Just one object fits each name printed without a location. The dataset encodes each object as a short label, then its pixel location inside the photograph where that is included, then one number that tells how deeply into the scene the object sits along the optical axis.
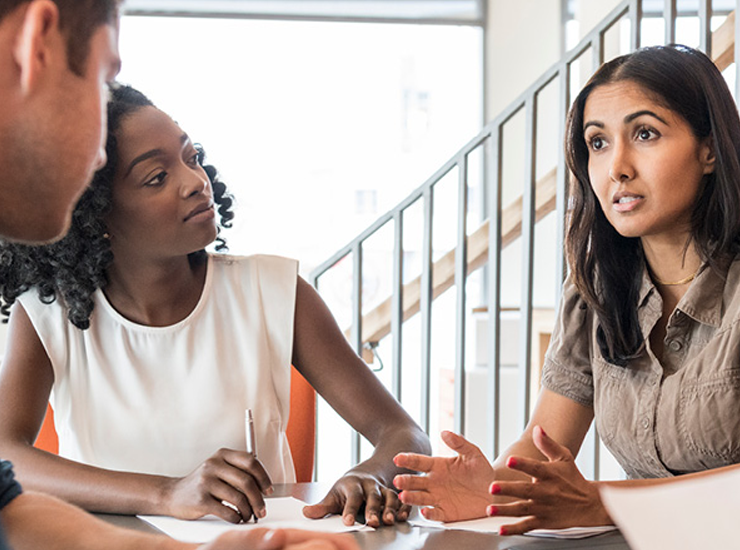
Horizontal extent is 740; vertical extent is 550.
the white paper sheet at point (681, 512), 0.67
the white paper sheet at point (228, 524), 1.11
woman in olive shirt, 1.34
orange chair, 1.74
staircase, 2.30
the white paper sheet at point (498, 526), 1.07
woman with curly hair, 1.60
